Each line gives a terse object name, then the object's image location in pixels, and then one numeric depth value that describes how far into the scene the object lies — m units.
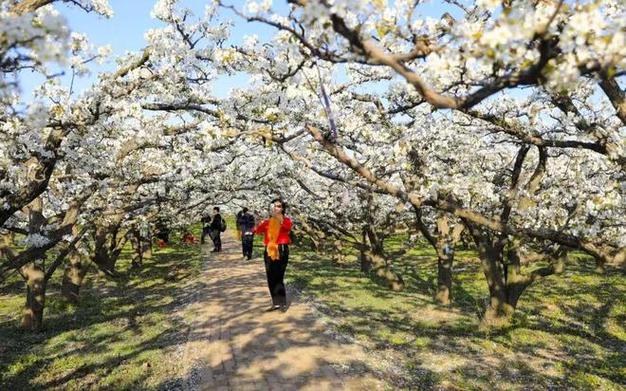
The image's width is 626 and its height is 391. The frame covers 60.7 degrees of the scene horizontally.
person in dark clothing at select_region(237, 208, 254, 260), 24.02
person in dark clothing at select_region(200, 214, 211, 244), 33.69
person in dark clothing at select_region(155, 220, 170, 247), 30.34
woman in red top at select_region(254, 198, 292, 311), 11.95
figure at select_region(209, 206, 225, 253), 27.75
